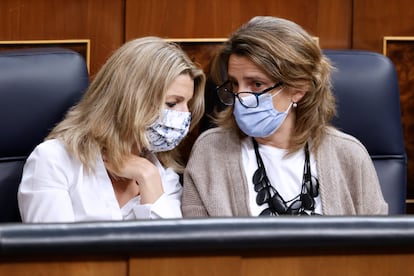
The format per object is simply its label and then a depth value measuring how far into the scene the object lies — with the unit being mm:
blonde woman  6733
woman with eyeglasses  6802
